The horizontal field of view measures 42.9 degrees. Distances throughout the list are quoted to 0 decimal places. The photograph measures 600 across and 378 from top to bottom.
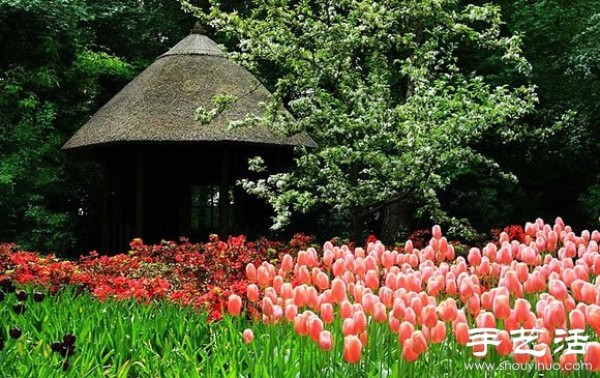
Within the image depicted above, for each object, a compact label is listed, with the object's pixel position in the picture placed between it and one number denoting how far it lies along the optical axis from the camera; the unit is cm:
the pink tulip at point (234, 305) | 370
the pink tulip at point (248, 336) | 346
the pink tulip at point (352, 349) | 295
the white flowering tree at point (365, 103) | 850
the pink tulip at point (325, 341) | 309
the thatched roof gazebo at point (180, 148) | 1253
